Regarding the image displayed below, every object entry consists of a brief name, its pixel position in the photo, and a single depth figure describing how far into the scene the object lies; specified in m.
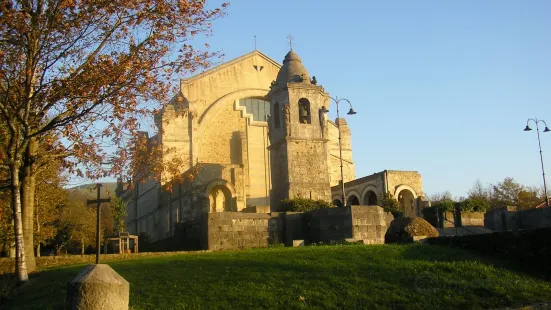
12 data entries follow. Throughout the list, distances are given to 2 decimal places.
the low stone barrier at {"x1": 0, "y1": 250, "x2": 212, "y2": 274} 17.27
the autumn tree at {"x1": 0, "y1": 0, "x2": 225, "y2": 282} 13.77
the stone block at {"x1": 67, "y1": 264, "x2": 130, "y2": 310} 6.15
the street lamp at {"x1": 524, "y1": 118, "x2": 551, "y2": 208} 29.64
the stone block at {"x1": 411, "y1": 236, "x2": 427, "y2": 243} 17.15
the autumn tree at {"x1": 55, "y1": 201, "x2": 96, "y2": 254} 34.56
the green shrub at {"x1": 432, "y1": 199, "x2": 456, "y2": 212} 30.78
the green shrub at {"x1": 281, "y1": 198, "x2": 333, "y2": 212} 25.03
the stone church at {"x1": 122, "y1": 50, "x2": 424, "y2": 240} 27.61
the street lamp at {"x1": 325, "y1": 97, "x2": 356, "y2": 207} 27.75
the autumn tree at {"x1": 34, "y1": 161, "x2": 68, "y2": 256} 24.71
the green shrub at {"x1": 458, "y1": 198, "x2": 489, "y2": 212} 30.76
